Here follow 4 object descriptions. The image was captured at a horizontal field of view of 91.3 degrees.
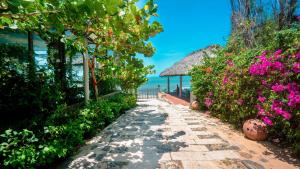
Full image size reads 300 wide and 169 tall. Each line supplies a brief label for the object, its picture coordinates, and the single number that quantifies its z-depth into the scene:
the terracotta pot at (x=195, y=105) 8.20
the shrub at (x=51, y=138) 2.38
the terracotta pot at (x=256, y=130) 3.82
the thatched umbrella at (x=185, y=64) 12.49
